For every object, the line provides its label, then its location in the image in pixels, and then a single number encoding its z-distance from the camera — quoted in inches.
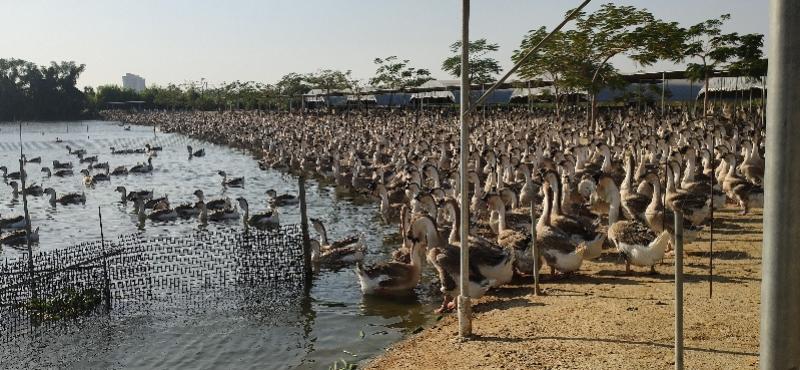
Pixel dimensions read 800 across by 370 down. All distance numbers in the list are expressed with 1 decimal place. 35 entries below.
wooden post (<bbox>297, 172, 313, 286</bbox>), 564.1
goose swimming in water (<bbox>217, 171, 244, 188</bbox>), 1282.0
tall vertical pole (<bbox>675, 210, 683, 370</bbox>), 253.8
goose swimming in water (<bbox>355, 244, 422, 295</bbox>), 509.0
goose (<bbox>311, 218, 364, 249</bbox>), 651.1
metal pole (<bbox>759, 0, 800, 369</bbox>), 152.1
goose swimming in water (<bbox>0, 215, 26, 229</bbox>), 897.5
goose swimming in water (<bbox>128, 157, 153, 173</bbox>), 1521.9
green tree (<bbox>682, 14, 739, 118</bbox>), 1402.6
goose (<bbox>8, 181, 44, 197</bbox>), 1181.1
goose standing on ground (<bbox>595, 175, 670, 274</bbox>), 457.8
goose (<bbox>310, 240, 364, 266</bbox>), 622.5
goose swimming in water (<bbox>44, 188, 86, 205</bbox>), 1106.1
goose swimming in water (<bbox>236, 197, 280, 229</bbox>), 856.3
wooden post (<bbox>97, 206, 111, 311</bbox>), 512.4
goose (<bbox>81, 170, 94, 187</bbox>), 1347.2
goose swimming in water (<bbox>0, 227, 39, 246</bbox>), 807.1
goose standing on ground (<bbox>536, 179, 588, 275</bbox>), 481.1
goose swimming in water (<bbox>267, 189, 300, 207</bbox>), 1016.4
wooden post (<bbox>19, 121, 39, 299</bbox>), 480.7
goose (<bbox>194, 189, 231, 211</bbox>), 952.9
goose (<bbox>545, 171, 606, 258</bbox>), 509.0
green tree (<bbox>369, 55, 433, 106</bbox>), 2635.3
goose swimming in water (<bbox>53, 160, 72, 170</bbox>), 1565.0
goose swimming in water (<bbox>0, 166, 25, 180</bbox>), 1385.8
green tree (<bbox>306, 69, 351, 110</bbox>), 2903.5
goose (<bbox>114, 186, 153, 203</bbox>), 1066.3
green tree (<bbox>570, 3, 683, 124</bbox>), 1368.1
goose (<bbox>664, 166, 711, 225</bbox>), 599.5
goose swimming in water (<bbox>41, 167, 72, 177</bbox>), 1493.6
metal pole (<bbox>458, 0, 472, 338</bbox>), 339.9
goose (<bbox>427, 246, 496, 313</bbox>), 447.2
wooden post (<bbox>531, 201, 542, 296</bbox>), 421.4
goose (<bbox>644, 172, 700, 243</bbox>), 556.0
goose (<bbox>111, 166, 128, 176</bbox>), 1470.2
